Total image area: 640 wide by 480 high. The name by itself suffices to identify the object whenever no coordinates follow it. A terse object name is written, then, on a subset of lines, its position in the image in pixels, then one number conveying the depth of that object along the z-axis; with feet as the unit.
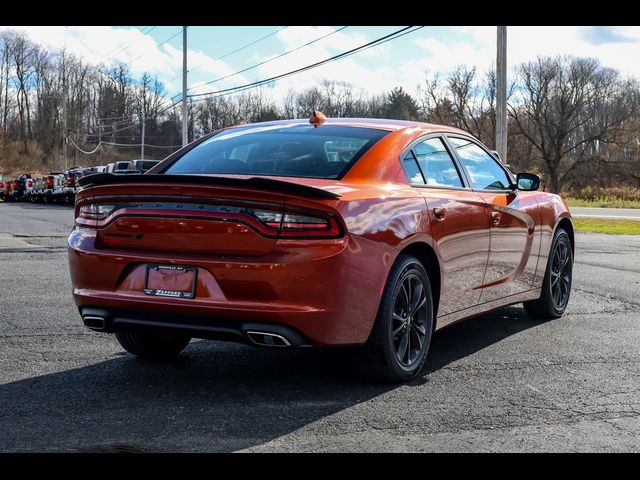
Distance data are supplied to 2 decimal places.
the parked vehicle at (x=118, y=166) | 107.96
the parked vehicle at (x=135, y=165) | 87.97
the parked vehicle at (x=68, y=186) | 127.24
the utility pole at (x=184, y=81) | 125.39
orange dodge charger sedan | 13.03
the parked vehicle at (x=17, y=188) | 158.51
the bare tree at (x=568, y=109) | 190.60
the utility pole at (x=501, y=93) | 64.34
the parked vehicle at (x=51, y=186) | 132.46
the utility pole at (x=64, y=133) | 229.45
